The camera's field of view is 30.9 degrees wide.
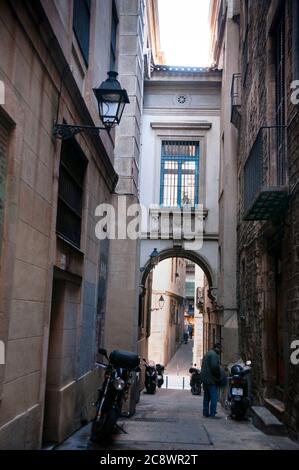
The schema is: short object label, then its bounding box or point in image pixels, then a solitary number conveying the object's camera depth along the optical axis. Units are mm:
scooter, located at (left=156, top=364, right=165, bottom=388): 19838
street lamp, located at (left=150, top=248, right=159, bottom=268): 19281
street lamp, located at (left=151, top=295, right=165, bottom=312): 31459
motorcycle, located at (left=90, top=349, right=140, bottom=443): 6473
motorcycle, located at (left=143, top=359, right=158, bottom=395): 18500
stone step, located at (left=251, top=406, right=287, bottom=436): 7793
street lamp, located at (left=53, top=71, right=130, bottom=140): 6742
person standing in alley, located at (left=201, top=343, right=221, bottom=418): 10812
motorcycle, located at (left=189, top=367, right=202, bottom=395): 19469
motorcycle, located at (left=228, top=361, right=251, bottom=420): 10141
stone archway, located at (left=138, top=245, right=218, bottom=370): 19231
